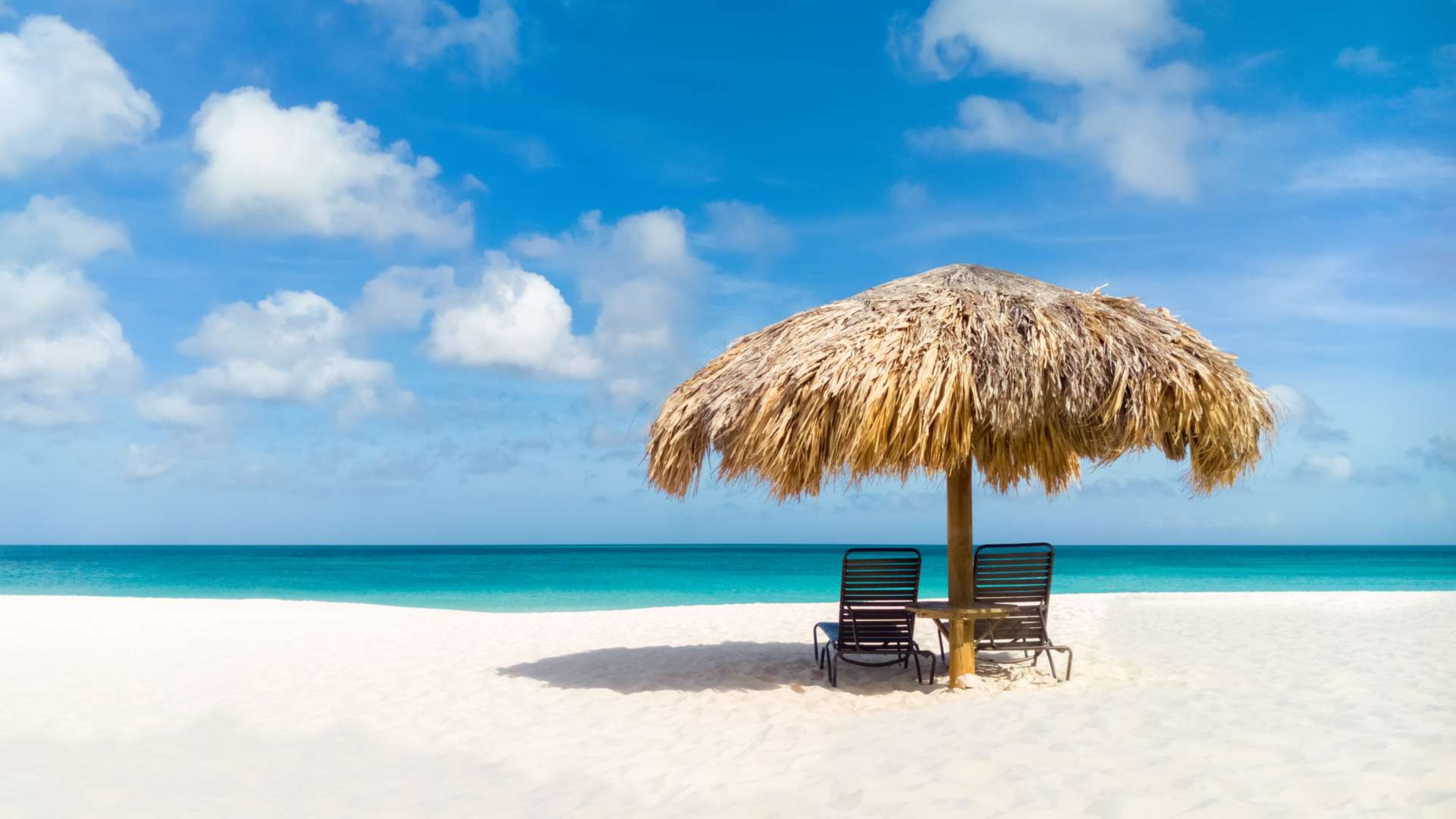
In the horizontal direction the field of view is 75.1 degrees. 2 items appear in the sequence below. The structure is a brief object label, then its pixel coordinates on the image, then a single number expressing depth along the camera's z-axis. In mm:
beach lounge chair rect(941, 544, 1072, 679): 6066
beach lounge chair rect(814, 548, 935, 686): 6355
